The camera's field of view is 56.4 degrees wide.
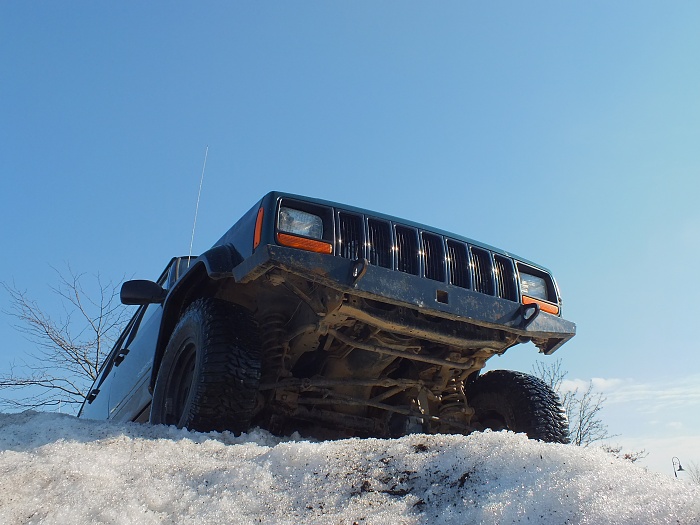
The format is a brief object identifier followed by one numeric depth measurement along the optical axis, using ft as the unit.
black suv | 10.94
